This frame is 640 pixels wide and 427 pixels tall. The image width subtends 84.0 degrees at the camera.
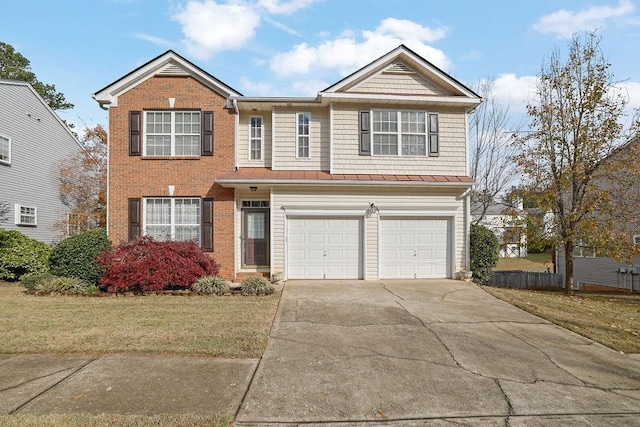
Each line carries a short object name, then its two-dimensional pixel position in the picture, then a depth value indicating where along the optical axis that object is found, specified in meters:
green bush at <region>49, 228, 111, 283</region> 10.65
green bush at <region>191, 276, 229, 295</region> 10.05
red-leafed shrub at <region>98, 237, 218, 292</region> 9.95
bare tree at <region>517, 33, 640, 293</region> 11.65
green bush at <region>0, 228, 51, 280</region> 12.81
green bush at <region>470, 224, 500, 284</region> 12.17
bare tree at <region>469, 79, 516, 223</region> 21.56
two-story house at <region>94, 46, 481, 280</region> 11.90
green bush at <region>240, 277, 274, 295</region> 9.81
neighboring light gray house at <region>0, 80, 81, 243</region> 15.97
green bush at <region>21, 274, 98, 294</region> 10.02
